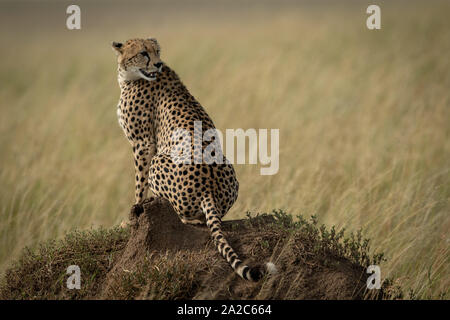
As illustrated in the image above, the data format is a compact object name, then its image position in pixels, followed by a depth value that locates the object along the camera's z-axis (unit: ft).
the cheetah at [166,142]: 29.22
